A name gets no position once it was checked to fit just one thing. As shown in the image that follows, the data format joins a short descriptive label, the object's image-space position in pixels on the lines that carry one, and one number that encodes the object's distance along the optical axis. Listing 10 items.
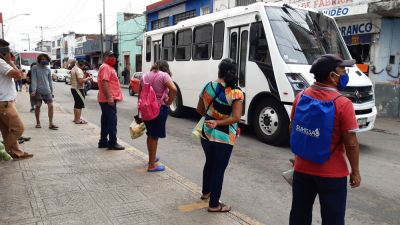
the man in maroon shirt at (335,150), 2.60
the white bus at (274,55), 7.27
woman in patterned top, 3.78
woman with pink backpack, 5.20
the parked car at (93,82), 23.63
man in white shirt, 5.48
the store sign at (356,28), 13.27
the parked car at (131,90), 21.37
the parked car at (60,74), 35.47
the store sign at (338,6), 12.52
